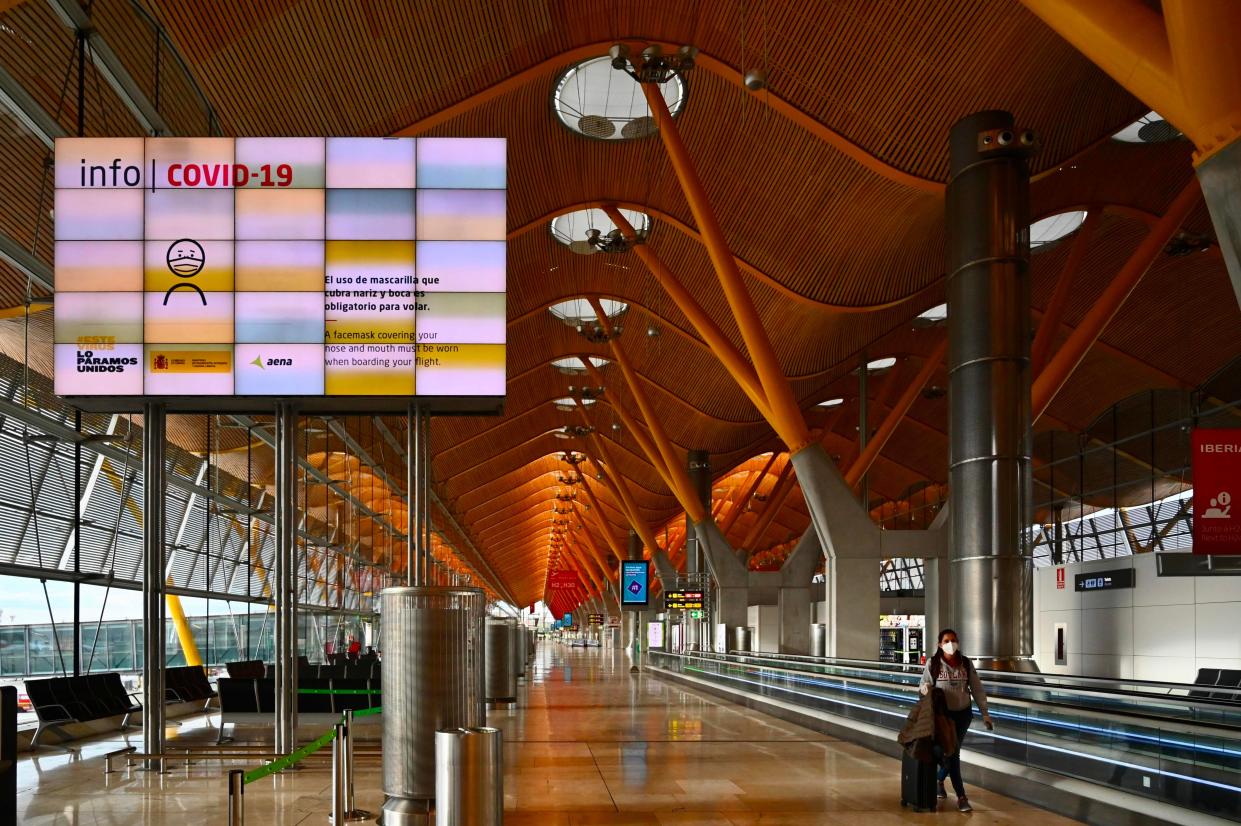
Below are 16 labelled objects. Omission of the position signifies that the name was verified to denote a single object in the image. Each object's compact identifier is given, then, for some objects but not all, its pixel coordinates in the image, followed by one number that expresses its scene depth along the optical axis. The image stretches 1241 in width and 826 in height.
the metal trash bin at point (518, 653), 26.70
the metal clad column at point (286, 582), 12.45
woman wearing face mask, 10.38
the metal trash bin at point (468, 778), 7.11
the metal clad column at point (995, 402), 17.77
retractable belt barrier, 6.02
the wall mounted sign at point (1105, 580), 22.16
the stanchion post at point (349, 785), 9.29
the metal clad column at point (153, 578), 12.07
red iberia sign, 14.36
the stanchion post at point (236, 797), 5.99
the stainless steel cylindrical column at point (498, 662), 21.98
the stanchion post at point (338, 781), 7.36
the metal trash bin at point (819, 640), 38.12
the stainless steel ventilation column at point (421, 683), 8.85
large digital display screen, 11.27
